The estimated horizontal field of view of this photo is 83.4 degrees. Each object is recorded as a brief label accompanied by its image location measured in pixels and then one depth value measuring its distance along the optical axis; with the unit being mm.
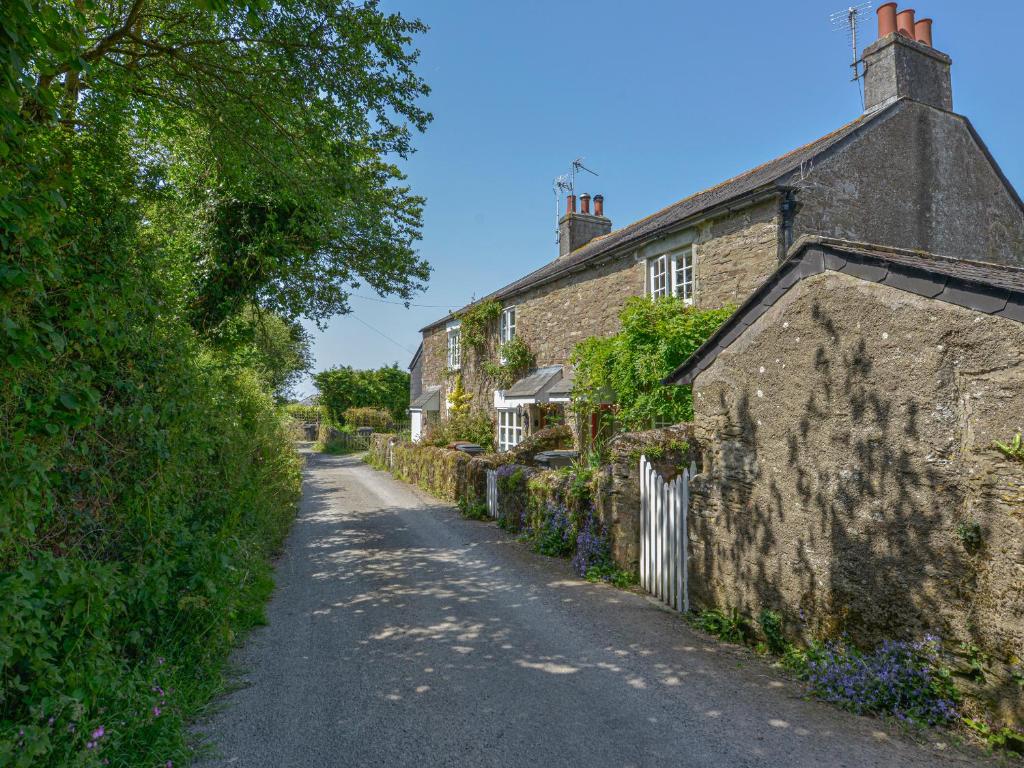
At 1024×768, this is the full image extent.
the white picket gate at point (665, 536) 6391
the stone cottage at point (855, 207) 10195
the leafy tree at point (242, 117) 6152
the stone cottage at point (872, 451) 3732
